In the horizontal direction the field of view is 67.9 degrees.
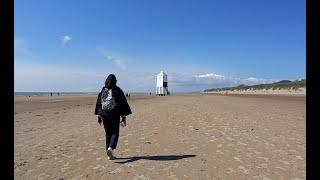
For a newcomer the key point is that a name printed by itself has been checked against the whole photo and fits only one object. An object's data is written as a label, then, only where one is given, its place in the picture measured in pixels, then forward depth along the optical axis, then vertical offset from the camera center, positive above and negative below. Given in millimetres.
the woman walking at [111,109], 5754 -422
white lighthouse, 79531 +2456
